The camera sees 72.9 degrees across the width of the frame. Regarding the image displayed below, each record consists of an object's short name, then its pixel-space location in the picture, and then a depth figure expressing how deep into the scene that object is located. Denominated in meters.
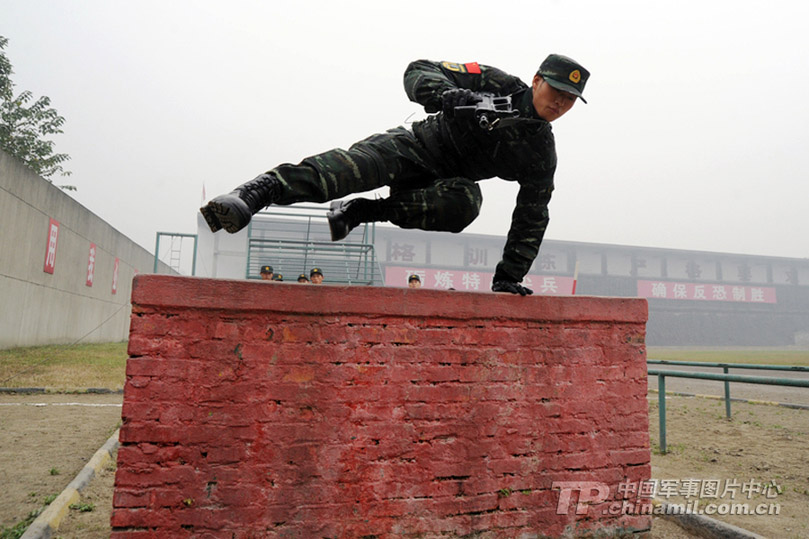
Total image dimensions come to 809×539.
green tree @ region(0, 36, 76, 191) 14.13
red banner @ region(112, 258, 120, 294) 16.91
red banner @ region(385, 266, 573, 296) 23.08
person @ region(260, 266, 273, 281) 8.98
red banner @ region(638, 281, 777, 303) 27.94
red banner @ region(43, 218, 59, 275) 11.87
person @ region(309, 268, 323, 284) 8.16
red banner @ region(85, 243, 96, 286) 14.52
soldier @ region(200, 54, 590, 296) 2.38
